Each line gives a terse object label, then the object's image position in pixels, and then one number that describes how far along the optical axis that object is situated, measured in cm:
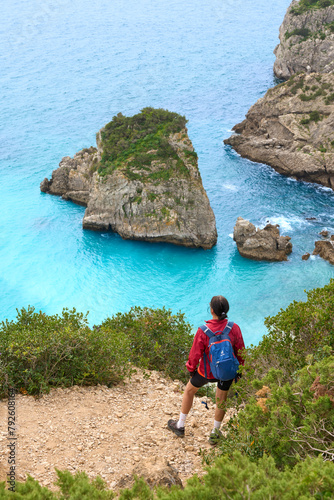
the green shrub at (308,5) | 7052
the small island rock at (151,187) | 4181
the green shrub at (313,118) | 5444
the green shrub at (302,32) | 7239
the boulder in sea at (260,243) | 3919
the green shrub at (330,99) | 5462
